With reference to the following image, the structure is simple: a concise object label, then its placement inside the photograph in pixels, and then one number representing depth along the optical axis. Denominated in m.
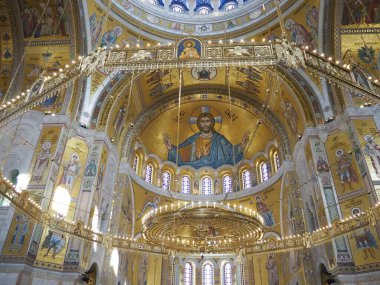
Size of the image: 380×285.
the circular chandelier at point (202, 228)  9.06
